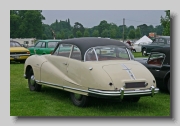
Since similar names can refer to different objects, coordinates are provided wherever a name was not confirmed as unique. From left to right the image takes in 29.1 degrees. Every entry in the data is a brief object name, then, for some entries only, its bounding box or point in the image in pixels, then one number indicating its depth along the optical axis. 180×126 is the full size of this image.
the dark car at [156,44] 20.80
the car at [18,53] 16.99
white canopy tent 30.15
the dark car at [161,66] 8.95
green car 16.48
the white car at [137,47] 27.62
